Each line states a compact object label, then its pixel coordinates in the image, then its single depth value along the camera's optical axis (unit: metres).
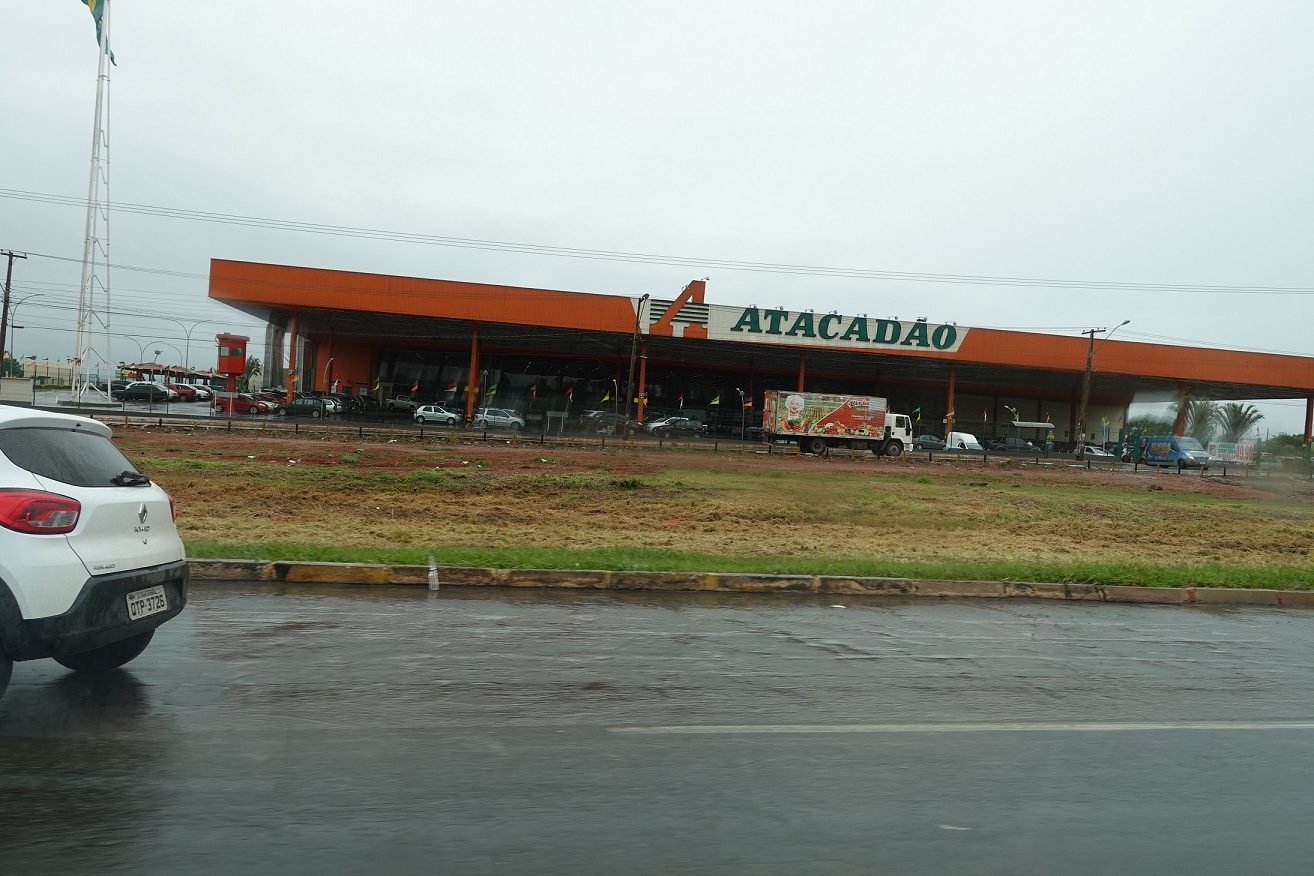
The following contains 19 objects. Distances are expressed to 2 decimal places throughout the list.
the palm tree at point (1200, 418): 71.81
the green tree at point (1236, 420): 83.00
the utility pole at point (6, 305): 57.22
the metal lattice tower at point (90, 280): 42.75
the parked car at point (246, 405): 58.66
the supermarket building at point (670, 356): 54.94
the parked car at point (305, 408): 55.91
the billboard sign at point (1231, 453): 63.72
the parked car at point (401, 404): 70.62
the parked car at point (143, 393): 63.38
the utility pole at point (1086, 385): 51.22
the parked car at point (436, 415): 57.97
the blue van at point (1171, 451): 57.97
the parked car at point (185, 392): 74.20
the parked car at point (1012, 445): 68.57
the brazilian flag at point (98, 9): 43.09
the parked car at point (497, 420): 56.31
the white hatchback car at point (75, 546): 4.48
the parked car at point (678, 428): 57.03
